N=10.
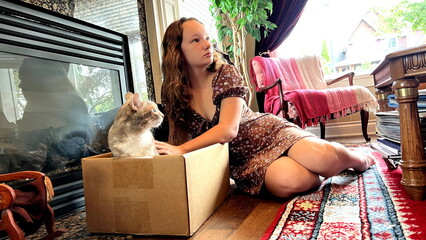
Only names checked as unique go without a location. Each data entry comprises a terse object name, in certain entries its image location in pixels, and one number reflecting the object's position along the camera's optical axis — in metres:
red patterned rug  0.94
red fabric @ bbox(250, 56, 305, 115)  3.16
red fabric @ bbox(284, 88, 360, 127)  2.87
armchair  2.89
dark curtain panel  3.91
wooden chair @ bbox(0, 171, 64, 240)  0.82
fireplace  1.30
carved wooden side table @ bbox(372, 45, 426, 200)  1.14
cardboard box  1.06
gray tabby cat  1.13
